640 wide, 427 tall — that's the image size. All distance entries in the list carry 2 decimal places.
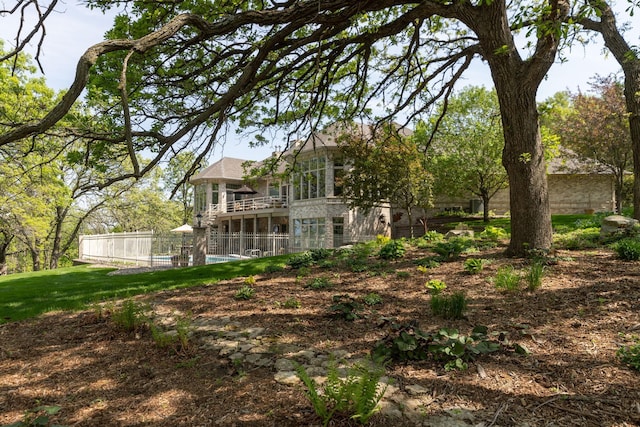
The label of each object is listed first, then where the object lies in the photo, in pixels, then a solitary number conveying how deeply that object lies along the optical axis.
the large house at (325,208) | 21.66
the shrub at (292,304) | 5.63
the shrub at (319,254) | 9.66
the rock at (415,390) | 3.05
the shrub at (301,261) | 9.10
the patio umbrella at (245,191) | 25.81
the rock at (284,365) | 3.61
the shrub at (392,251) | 8.70
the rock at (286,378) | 3.35
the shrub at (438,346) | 3.46
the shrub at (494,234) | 9.72
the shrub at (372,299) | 5.44
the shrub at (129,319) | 5.04
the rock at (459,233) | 10.95
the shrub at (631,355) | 3.17
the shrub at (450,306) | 4.52
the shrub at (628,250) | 6.40
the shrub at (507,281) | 5.23
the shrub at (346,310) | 4.79
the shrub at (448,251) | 7.76
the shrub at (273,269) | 9.05
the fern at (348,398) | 2.60
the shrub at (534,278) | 5.23
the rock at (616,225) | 8.53
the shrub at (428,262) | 7.43
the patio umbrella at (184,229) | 20.30
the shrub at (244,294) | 6.36
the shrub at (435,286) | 5.30
